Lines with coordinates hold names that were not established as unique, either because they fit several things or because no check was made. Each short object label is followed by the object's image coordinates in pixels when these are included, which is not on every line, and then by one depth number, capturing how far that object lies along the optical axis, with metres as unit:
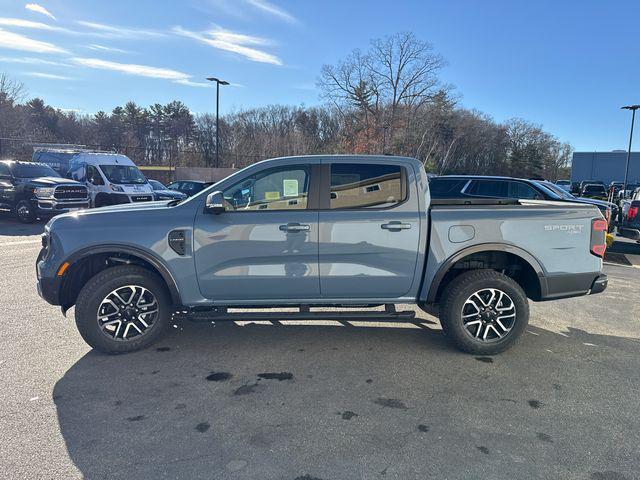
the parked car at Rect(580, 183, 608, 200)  32.30
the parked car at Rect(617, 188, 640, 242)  9.44
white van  15.53
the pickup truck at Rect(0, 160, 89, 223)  13.77
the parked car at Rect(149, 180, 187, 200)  17.86
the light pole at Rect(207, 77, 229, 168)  27.11
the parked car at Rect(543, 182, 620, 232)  10.43
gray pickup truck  4.10
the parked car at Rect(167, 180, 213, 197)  21.48
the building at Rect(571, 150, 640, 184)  45.19
